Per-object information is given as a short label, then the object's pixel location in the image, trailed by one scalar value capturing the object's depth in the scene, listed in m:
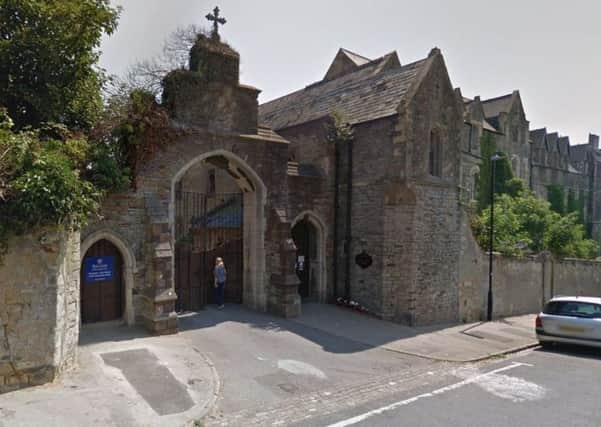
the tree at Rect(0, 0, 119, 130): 8.94
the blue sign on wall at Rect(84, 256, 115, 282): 10.42
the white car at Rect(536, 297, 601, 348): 11.48
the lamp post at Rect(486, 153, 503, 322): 16.80
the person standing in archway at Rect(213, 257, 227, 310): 13.26
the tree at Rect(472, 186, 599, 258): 22.08
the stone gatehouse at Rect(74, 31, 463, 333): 10.94
